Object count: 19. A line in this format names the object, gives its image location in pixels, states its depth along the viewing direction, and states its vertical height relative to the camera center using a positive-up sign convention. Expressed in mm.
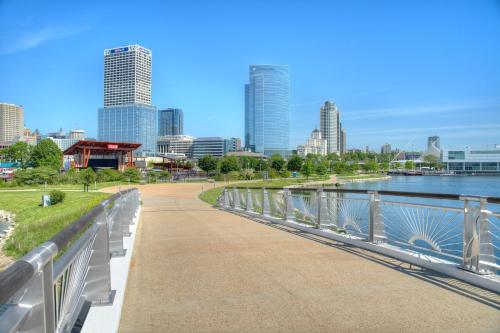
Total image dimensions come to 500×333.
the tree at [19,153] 103138 +1547
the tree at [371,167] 146625 -2067
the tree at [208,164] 121062 -1036
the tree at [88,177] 64912 -2536
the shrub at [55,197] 38188 -3217
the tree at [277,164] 138000 -1106
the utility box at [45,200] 37394 -3444
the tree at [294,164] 137500 -1087
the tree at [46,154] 97688 +1258
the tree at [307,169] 108938 -2144
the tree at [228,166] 113562 -1467
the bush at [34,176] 63762 -2400
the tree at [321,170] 123519 -2630
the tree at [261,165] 140750 -1545
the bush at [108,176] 74125 -2706
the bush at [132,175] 74750 -2578
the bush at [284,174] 110894 -3373
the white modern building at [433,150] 188325 +4720
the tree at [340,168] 150375 -2517
